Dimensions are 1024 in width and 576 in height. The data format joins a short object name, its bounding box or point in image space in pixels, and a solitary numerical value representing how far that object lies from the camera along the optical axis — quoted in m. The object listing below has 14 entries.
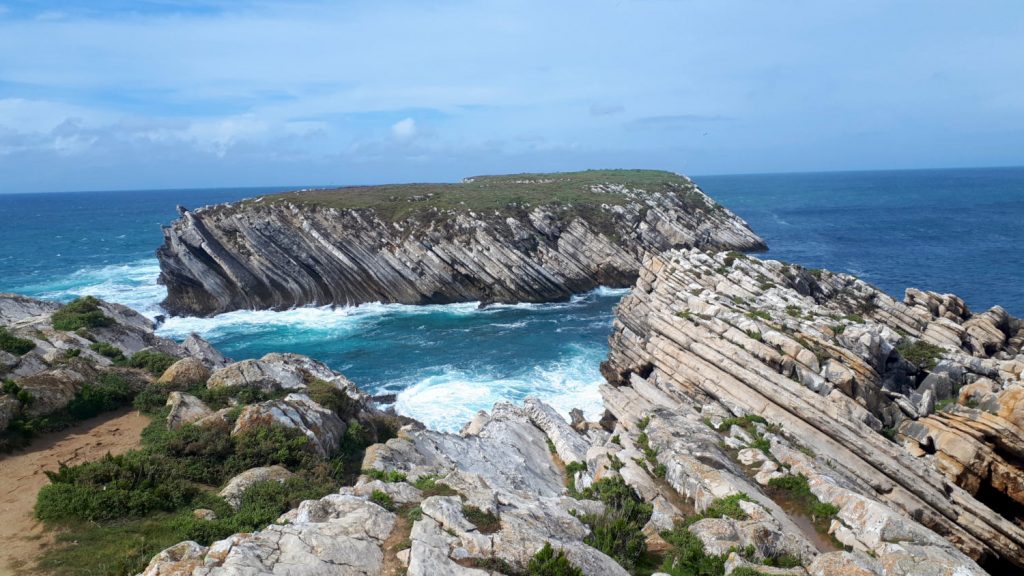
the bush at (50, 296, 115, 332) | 27.62
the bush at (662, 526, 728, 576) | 13.25
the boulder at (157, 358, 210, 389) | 23.56
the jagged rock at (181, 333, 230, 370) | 29.40
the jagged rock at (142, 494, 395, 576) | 10.66
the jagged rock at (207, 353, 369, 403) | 23.44
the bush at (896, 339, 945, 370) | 29.04
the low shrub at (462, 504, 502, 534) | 12.84
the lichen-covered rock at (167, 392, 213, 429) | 20.00
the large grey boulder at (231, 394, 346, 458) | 19.20
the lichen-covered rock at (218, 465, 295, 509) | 15.41
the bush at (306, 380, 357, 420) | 22.39
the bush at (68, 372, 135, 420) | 21.11
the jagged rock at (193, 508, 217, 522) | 14.29
